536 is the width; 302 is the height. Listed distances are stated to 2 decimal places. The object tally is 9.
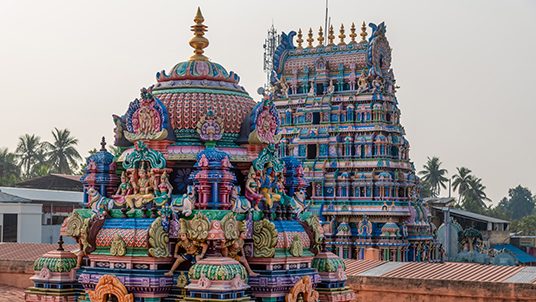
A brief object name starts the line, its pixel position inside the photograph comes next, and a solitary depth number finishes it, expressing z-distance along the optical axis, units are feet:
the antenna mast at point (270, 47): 162.61
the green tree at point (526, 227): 293.14
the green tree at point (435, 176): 286.87
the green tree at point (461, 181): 289.53
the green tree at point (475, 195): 288.92
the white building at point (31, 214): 129.90
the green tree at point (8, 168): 219.88
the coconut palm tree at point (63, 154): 226.79
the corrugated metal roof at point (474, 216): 197.76
